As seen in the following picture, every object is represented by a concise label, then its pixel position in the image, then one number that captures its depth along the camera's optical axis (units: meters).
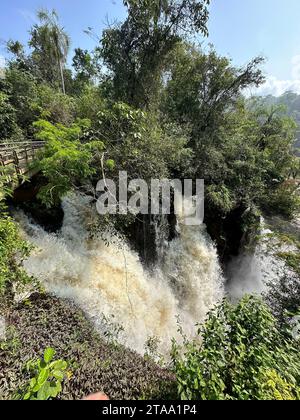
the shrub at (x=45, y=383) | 2.13
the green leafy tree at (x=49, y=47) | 19.64
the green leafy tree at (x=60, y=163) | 5.94
